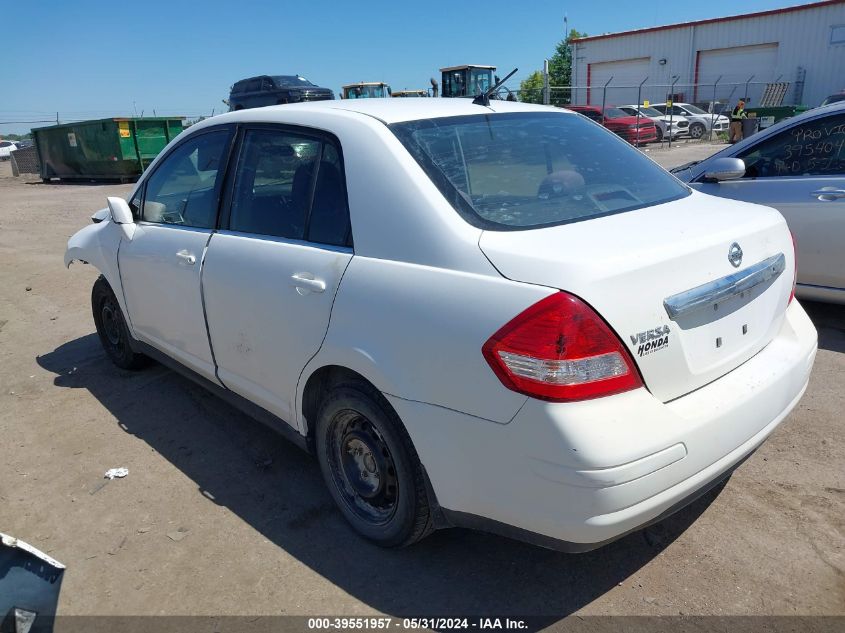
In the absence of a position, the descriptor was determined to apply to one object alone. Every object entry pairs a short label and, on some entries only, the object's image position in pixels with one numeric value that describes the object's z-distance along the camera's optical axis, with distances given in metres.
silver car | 4.79
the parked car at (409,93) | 27.05
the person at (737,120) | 23.34
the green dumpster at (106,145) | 19.89
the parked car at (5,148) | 40.56
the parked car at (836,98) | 20.31
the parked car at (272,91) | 21.17
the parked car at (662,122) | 27.53
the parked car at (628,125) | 25.39
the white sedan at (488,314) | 2.05
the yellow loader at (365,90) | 28.16
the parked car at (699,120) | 29.03
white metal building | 35.25
